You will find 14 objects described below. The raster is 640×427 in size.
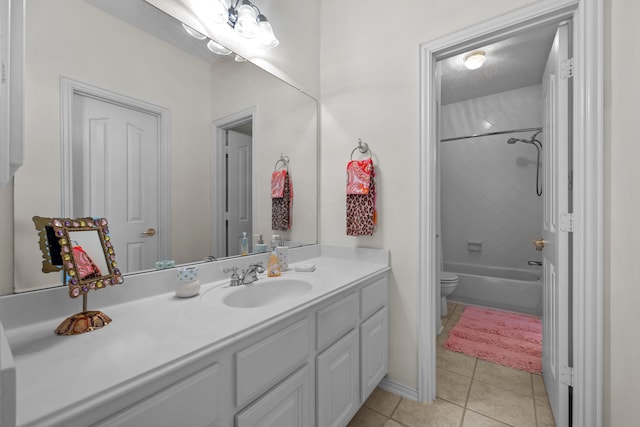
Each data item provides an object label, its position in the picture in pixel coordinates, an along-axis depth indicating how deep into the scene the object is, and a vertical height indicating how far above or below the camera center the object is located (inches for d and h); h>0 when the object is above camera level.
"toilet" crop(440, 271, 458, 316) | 108.8 -30.8
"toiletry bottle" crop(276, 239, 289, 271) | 60.3 -9.9
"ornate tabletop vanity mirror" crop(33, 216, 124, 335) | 29.9 -5.5
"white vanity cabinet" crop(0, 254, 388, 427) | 21.9 -17.8
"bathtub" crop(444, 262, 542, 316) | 109.0 -33.2
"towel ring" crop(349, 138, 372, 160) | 69.3 +16.7
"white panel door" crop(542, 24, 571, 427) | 50.7 -4.6
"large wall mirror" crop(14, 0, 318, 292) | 34.3 +12.6
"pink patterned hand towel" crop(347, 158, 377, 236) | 66.0 +3.4
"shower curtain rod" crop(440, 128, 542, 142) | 123.0 +37.9
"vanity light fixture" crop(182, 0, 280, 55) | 51.8 +38.8
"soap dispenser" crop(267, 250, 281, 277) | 55.4 -11.3
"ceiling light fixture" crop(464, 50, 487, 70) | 92.9 +53.5
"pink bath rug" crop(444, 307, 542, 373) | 77.7 -41.9
